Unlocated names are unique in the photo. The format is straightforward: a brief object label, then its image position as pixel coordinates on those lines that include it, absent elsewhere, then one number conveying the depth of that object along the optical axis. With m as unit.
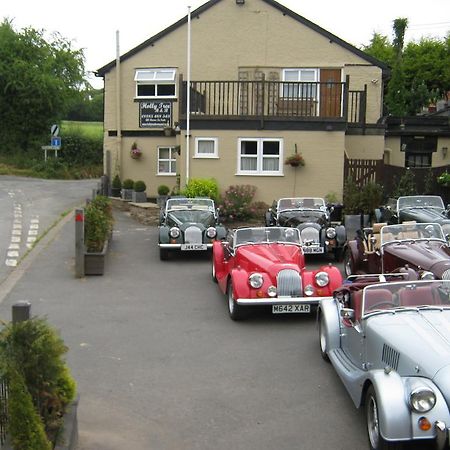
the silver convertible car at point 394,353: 4.95
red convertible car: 9.39
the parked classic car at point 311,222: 14.34
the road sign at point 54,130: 35.17
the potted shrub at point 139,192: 23.88
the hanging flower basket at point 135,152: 25.00
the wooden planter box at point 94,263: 12.98
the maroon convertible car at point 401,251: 9.91
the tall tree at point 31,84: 37.09
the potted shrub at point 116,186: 25.06
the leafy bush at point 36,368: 4.43
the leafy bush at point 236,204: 19.50
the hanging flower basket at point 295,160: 20.14
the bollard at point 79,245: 12.77
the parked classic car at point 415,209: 15.35
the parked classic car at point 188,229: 14.75
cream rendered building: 20.42
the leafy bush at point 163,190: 23.27
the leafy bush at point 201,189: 19.75
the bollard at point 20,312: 5.06
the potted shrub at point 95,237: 13.00
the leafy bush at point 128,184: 24.20
